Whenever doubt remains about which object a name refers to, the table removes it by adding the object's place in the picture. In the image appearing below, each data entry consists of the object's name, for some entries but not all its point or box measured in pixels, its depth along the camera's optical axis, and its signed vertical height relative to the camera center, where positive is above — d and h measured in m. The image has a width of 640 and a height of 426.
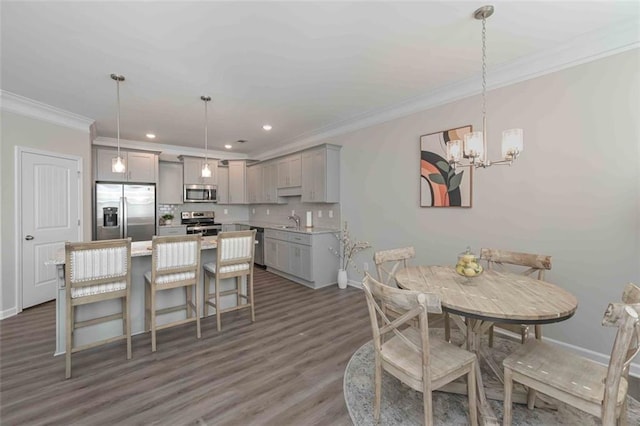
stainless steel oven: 6.26 -0.24
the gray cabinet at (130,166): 5.31 +0.98
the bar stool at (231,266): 3.09 -0.63
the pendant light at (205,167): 3.65 +0.64
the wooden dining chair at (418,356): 1.49 -0.90
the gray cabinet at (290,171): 5.41 +0.86
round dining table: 1.55 -0.56
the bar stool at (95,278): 2.27 -0.56
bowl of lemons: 2.09 -0.43
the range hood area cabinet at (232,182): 6.96 +0.80
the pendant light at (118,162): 3.02 +0.60
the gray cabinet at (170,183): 6.34 +0.71
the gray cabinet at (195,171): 6.42 +1.02
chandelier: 1.99 +0.51
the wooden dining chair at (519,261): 2.31 -0.46
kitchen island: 2.52 -0.95
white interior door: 3.74 +0.00
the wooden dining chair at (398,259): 2.30 -0.47
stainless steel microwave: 6.48 +0.48
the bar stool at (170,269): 2.66 -0.57
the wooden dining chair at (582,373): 1.23 -0.90
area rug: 1.79 -1.37
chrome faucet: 5.64 -0.14
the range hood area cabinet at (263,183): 6.17 +0.71
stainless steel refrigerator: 5.07 +0.05
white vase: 4.63 -1.14
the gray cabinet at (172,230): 5.91 -0.37
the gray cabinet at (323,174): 4.80 +0.69
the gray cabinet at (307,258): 4.61 -0.82
